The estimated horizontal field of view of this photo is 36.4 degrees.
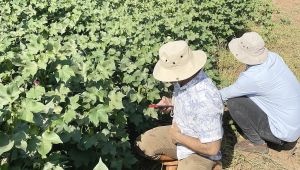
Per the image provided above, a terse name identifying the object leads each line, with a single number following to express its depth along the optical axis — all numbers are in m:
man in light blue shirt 4.39
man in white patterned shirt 3.33
